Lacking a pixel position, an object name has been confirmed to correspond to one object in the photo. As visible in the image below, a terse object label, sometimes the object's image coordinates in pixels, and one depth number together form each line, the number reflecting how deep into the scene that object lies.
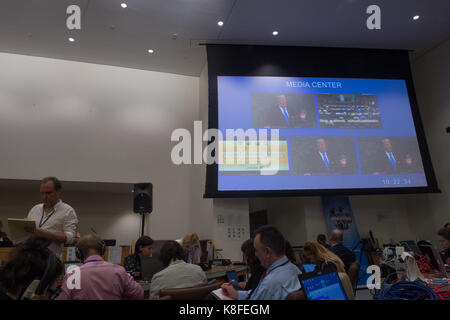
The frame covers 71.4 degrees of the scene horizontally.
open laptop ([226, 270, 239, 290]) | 2.50
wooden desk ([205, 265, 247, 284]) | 3.31
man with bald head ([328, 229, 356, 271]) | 3.31
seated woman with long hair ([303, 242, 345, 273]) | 2.39
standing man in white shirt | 2.30
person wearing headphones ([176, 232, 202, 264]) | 4.14
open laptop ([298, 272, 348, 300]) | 1.14
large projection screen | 5.81
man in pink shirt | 1.57
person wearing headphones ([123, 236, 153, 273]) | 3.26
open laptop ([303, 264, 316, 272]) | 2.38
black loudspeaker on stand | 4.35
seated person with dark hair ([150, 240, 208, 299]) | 2.16
